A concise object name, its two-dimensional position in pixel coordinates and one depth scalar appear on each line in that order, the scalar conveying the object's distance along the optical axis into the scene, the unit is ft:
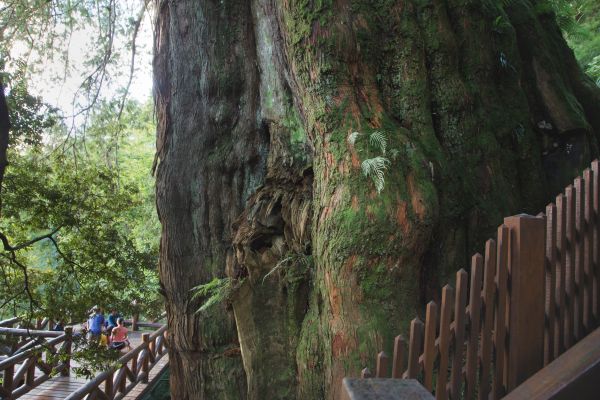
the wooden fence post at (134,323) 57.26
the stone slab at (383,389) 5.72
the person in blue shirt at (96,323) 39.65
